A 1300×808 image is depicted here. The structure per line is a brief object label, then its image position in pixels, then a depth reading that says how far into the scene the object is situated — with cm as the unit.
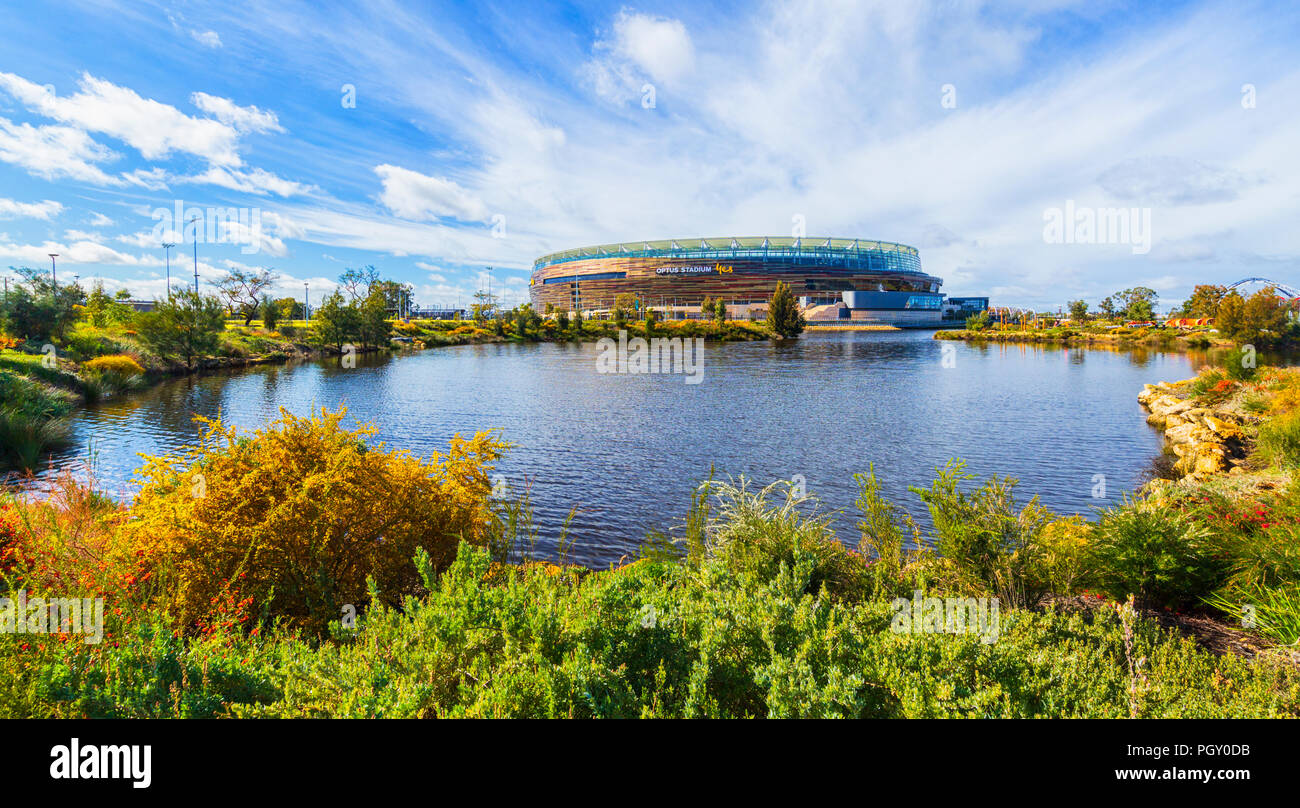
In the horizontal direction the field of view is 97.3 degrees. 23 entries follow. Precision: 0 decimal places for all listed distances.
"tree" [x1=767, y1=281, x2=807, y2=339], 10312
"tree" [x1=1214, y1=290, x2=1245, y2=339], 6328
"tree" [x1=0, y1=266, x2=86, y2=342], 3328
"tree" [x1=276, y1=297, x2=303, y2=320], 9732
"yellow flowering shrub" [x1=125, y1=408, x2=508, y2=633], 558
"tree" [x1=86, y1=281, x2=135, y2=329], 5044
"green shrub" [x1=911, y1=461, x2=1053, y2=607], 660
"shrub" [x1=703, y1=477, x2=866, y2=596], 678
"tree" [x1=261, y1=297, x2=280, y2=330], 7238
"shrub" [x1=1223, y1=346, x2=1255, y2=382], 2602
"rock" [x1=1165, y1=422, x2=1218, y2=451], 1864
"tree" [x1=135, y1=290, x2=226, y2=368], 4234
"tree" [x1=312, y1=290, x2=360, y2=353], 6575
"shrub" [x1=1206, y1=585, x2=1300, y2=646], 499
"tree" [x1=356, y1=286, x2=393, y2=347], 6969
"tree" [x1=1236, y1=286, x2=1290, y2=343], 6150
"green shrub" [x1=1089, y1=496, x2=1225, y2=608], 627
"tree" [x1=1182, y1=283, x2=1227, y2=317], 9775
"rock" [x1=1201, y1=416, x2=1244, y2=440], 1788
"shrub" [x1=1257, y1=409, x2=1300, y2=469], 1317
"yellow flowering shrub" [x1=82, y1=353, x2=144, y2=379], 3234
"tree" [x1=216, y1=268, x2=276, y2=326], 7950
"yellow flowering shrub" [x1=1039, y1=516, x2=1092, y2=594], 675
